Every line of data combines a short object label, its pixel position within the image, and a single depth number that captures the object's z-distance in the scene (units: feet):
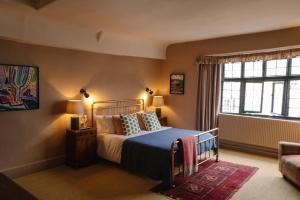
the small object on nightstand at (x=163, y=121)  19.28
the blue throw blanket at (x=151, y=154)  10.93
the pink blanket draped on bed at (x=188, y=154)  11.16
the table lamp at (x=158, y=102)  19.11
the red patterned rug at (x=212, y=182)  10.39
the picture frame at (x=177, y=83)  19.25
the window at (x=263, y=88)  15.57
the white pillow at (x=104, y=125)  14.56
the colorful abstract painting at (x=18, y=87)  11.40
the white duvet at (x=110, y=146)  12.98
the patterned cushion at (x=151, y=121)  15.69
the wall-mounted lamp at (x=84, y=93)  14.57
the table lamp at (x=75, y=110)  13.26
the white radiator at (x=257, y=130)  15.04
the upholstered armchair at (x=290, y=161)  10.86
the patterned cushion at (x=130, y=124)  14.25
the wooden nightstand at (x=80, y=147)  13.24
